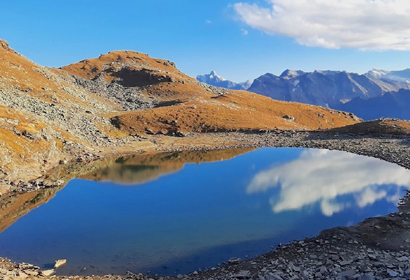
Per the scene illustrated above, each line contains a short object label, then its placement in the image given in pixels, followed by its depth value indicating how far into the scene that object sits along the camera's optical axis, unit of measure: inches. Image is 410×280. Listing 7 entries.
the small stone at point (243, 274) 688.4
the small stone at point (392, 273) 610.8
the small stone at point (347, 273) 633.6
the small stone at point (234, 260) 773.3
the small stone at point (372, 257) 705.1
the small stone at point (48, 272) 747.7
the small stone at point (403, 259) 680.9
